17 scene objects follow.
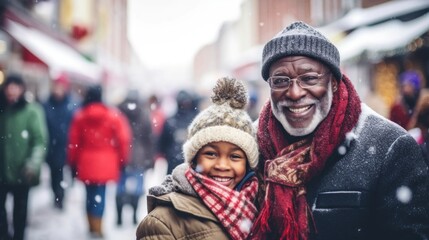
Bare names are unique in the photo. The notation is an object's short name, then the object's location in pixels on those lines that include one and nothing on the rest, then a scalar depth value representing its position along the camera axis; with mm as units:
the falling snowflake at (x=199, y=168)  2471
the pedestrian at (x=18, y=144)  5621
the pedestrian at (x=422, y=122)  4797
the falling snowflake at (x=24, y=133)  5727
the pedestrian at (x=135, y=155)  7453
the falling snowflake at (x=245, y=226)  2180
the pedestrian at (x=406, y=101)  6453
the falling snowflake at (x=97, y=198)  6622
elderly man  1980
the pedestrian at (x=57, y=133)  8664
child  2174
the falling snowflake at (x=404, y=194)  1956
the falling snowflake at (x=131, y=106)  7679
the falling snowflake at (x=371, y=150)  2064
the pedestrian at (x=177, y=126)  6664
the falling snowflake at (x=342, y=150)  2129
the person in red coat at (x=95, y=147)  6641
